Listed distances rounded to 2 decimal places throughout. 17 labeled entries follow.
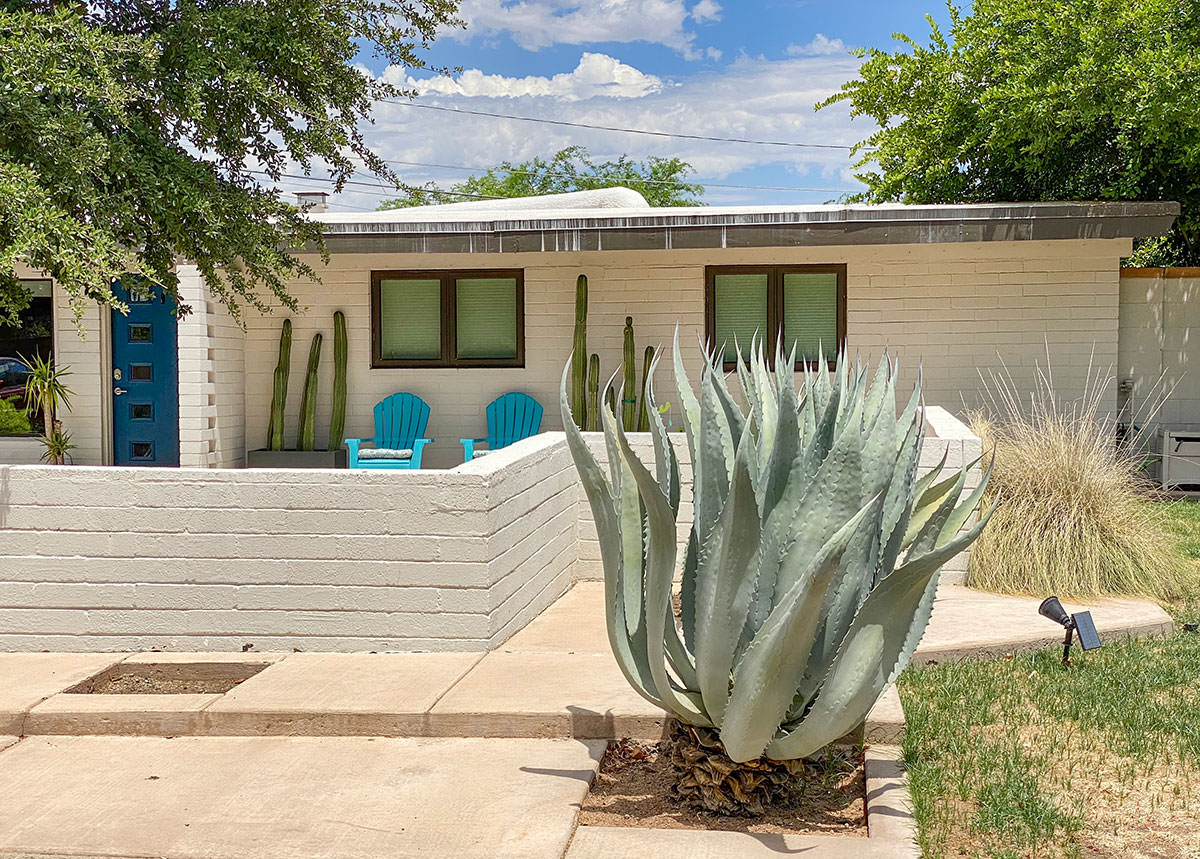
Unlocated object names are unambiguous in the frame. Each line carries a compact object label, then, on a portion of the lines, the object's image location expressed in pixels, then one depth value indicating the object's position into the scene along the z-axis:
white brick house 11.18
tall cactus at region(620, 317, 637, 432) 12.05
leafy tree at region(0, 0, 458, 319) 6.04
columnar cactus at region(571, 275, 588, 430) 12.22
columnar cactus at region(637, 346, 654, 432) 12.17
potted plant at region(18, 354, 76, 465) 12.18
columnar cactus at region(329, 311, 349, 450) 12.73
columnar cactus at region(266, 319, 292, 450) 12.80
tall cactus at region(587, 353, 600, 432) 12.27
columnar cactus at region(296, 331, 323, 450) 12.80
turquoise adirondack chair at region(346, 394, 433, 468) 12.66
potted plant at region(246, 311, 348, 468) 12.71
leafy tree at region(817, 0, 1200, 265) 12.71
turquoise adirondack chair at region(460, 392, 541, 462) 12.43
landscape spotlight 5.36
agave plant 3.46
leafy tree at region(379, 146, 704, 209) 53.69
